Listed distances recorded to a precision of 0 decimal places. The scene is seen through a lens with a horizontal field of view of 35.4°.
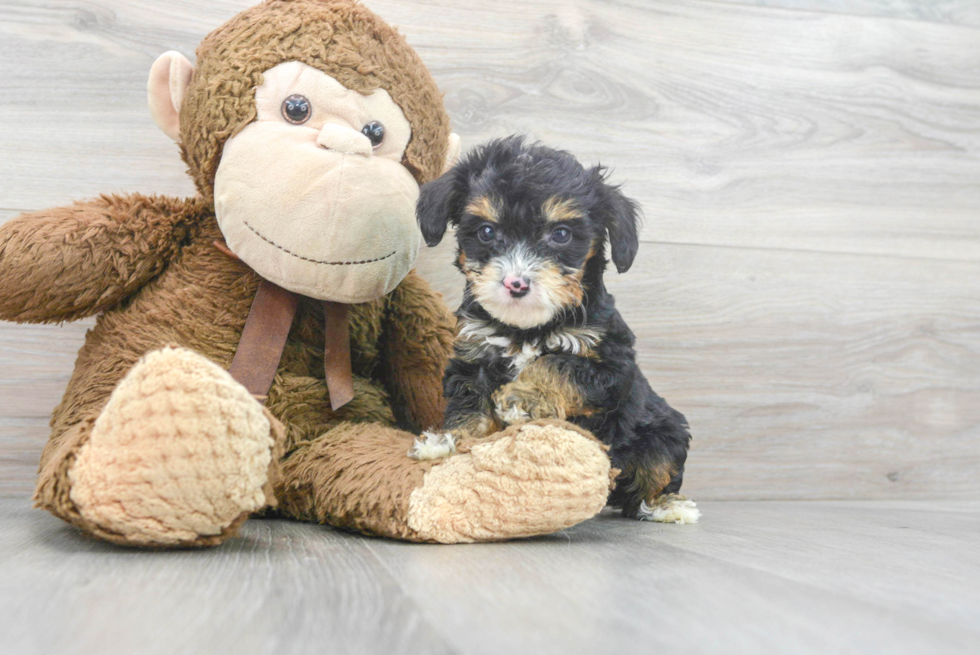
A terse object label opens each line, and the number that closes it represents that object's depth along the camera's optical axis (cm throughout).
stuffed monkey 91
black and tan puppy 93
